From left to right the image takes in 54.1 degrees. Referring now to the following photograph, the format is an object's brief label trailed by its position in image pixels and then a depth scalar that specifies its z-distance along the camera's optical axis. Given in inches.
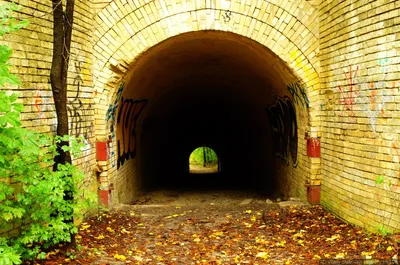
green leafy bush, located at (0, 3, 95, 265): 141.7
